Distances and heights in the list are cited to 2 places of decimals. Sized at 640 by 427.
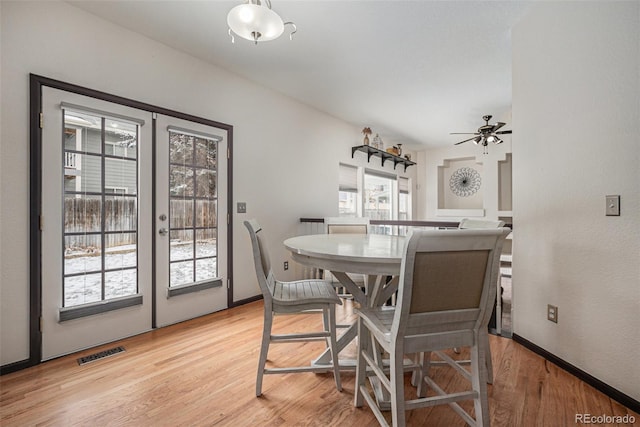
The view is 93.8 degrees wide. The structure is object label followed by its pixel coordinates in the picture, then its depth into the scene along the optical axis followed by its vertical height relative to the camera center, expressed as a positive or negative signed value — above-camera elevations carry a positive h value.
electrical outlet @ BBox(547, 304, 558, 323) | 2.02 -0.68
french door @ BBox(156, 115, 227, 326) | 2.66 -0.05
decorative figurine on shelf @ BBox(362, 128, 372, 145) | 5.00 +1.36
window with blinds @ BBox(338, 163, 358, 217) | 4.95 +0.40
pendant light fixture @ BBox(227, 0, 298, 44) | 1.66 +1.10
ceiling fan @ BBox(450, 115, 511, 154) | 3.81 +1.06
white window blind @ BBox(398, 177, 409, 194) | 6.70 +0.65
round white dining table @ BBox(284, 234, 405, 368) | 1.39 -0.22
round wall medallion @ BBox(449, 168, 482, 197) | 6.69 +0.72
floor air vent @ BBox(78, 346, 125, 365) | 2.05 -1.00
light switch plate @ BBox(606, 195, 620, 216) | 1.64 +0.04
